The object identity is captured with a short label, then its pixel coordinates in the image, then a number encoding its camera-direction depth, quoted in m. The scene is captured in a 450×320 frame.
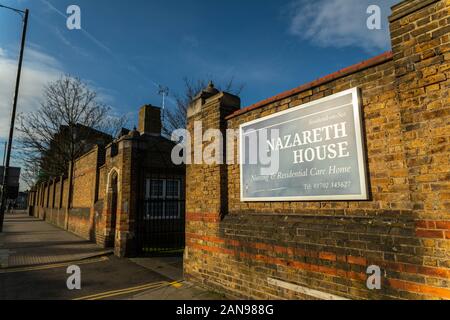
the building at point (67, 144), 21.44
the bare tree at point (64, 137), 20.95
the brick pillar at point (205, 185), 5.81
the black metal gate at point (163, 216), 10.63
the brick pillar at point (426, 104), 2.94
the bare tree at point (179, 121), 22.34
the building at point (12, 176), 9.82
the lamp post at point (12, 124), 9.37
